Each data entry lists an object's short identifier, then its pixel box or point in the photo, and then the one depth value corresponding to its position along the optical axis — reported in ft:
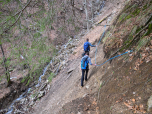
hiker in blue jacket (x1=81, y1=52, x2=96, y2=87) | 14.55
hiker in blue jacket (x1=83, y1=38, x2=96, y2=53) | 20.51
